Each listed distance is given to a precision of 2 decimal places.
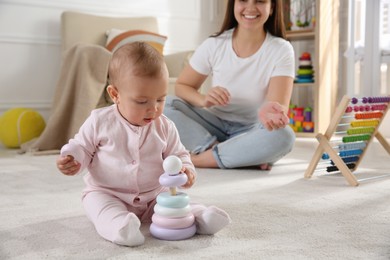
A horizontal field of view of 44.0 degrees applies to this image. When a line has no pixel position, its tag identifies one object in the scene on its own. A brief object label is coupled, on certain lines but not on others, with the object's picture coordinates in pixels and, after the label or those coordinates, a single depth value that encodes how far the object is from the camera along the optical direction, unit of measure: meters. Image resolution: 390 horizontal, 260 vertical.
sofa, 2.92
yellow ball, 2.70
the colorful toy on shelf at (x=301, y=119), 3.46
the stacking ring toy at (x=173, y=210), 0.96
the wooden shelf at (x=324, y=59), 3.32
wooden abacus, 1.63
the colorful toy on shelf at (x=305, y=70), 3.49
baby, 0.99
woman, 1.83
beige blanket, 2.51
